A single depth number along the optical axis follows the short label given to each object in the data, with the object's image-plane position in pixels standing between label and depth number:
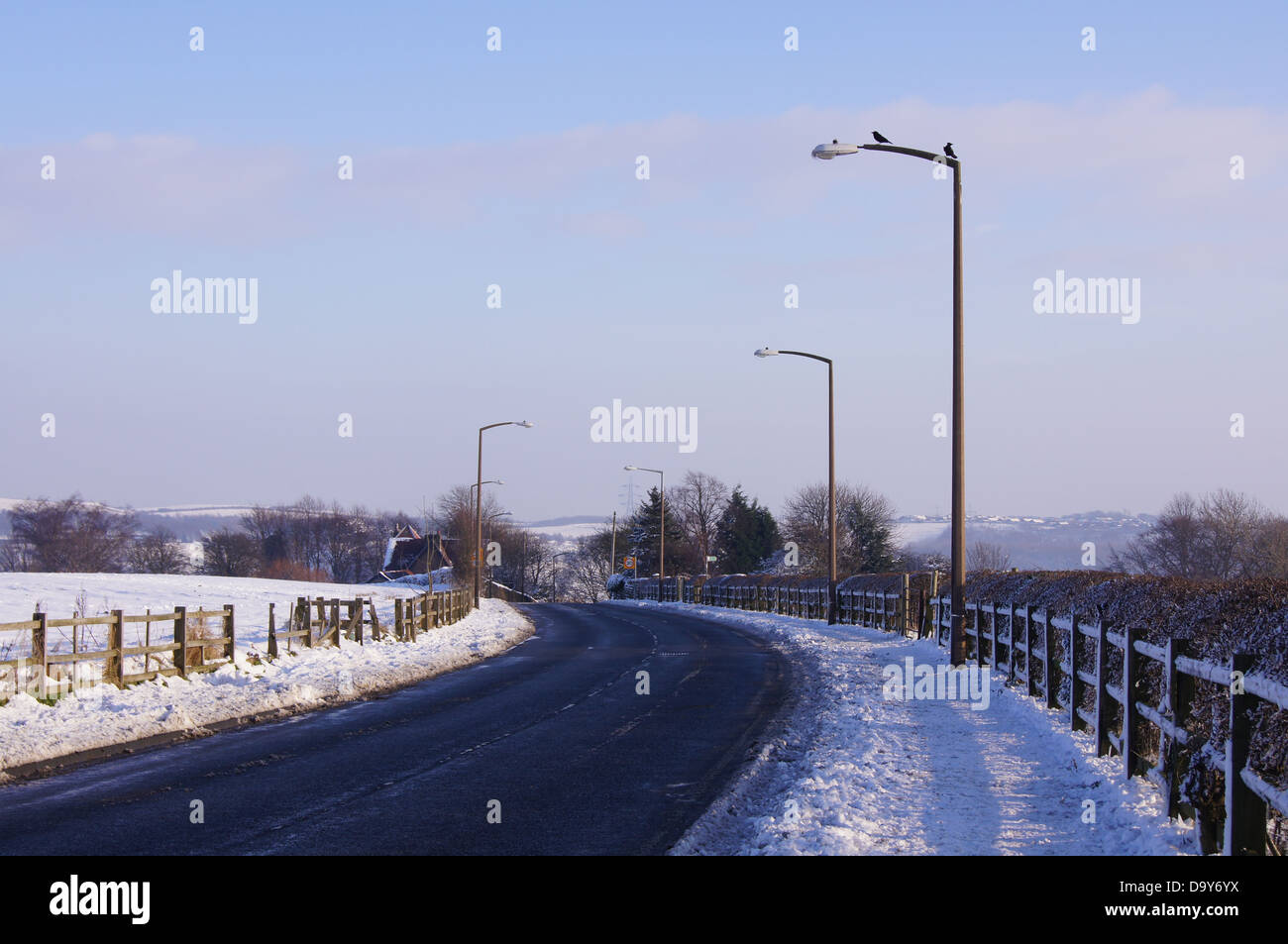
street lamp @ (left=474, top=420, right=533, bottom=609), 54.11
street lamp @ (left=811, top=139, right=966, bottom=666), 19.88
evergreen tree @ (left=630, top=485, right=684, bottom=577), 115.19
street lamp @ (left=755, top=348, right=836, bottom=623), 36.53
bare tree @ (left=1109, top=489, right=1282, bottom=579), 77.06
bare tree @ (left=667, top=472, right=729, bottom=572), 128.75
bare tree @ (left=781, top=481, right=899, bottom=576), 90.44
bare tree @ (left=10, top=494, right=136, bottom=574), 104.81
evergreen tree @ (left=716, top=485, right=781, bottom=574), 105.50
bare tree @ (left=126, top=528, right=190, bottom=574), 122.50
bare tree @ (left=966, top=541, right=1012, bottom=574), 97.54
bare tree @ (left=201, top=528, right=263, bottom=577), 124.25
